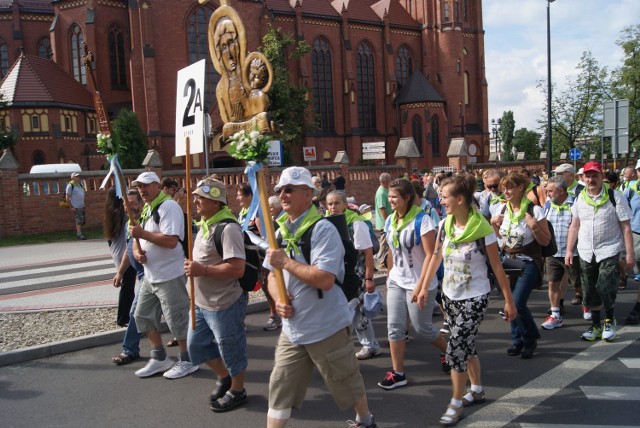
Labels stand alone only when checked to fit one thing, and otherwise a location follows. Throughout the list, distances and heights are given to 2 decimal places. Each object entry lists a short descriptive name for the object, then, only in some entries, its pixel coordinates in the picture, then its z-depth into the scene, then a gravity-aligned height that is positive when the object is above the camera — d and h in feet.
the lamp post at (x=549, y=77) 76.96 +12.54
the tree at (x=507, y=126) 334.03 +25.15
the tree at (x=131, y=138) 97.50 +8.40
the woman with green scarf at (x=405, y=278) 15.94 -3.19
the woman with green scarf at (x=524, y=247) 18.52 -2.80
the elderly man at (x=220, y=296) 14.28 -3.15
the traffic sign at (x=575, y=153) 92.94 +1.81
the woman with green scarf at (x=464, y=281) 13.89 -2.90
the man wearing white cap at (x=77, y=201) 59.47 -1.53
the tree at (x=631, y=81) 110.32 +16.84
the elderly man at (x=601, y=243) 19.74 -2.97
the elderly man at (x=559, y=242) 23.20 -3.34
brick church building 108.27 +26.25
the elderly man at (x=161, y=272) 17.10 -2.86
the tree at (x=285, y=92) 107.04 +16.89
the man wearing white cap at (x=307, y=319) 11.22 -3.01
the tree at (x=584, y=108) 107.65 +11.14
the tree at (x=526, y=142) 237.88 +11.87
